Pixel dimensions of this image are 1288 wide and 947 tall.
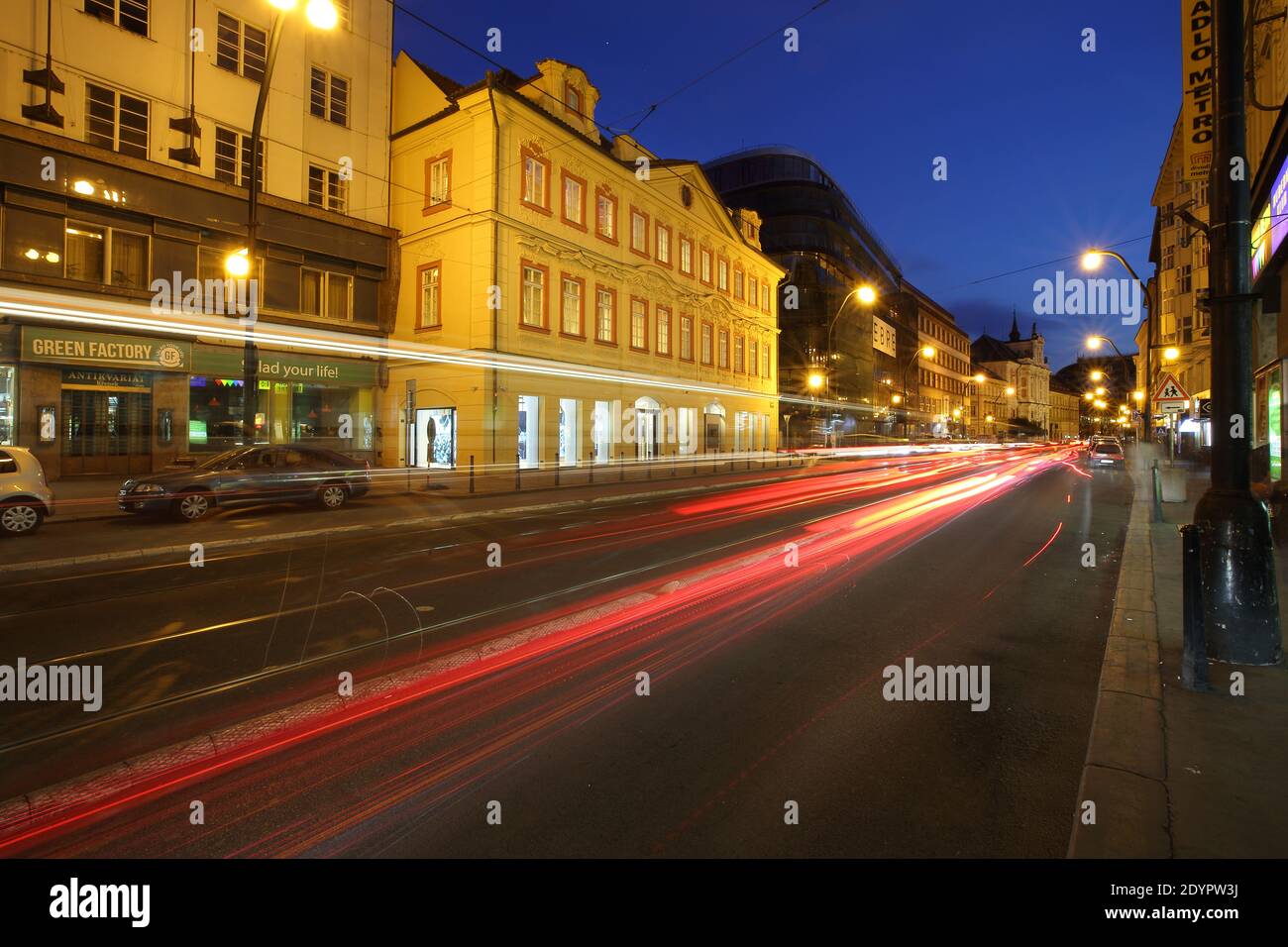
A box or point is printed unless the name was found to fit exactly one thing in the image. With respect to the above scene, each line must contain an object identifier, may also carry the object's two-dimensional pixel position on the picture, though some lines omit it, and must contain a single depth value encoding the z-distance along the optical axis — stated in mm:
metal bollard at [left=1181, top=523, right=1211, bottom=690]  4578
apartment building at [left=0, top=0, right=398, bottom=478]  17750
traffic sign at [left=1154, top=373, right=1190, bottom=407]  14686
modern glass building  58094
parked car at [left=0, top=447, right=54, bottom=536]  11305
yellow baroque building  24594
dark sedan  13148
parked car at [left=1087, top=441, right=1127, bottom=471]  39366
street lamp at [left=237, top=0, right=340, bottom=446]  13273
